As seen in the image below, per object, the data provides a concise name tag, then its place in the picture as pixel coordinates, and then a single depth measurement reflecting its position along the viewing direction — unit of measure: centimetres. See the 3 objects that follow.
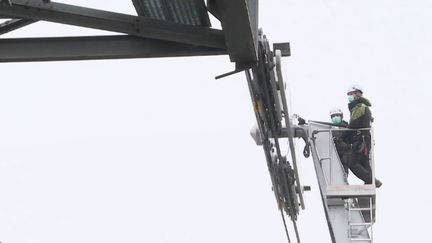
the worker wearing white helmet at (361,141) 2605
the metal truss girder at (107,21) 1310
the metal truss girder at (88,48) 1368
